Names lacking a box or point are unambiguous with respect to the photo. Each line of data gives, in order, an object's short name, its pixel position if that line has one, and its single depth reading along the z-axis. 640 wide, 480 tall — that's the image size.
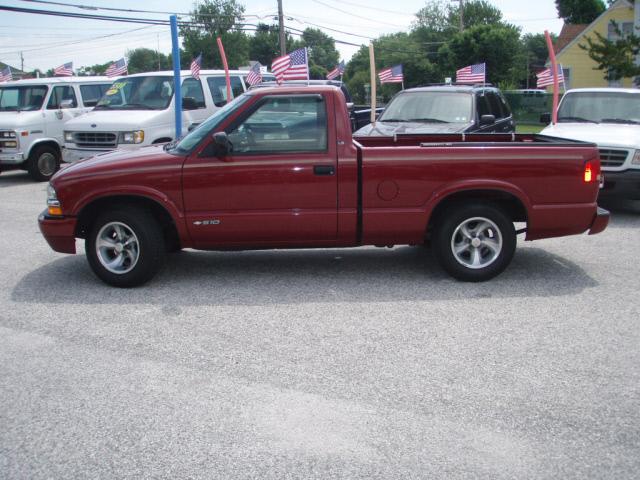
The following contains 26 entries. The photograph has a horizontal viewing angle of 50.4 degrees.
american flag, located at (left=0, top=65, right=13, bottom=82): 22.21
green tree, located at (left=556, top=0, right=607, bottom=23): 69.81
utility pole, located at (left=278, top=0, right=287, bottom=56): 39.06
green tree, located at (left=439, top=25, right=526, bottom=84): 55.88
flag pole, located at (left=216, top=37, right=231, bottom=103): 13.51
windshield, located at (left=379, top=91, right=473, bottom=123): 10.65
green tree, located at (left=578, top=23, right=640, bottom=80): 23.77
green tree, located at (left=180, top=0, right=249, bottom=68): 89.94
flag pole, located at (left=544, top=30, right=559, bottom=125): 14.48
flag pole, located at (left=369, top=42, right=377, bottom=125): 10.69
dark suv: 10.27
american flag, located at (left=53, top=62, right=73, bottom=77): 20.30
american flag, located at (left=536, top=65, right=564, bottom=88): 18.98
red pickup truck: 6.21
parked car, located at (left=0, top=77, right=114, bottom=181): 14.12
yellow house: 46.53
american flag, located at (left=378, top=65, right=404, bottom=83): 19.80
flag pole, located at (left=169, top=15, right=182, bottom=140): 11.83
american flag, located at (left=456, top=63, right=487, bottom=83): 20.09
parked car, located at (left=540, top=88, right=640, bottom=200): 9.49
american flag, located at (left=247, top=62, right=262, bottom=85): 16.75
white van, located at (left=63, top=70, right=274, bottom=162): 12.46
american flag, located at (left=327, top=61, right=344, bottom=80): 21.25
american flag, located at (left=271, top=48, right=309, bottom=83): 15.71
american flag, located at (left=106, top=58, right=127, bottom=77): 19.28
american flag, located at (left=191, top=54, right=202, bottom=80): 13.52
